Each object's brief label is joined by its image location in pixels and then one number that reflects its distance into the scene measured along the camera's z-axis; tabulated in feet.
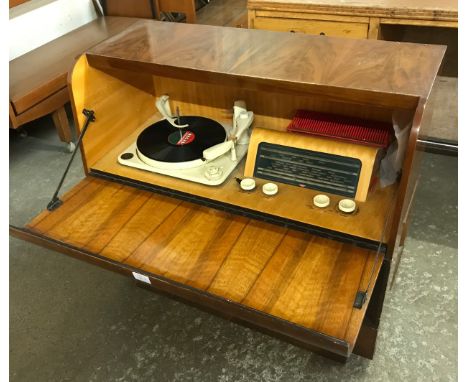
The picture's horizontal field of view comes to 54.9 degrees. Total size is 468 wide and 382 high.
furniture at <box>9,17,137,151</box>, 6.75
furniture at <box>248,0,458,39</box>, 5.29
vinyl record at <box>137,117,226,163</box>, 4.02
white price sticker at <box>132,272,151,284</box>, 3.14
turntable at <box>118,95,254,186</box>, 3.89
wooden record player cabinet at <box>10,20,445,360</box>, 2.88
